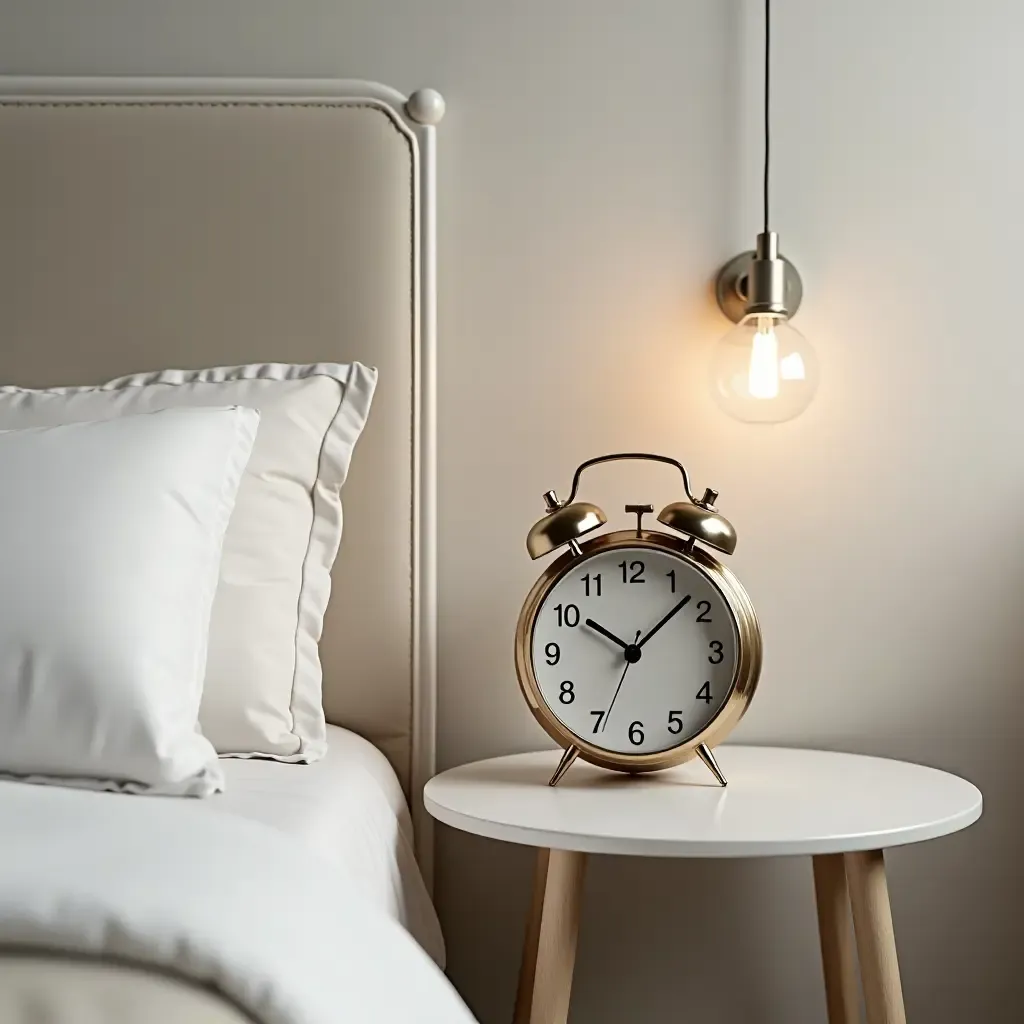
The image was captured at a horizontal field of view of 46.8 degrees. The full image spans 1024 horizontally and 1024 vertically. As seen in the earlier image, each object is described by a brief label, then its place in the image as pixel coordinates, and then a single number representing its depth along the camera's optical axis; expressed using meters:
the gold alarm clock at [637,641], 1.29
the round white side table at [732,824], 1.08
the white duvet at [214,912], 0.60
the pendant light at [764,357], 1.47
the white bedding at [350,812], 1.02
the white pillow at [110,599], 1.05
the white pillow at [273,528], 1.30
